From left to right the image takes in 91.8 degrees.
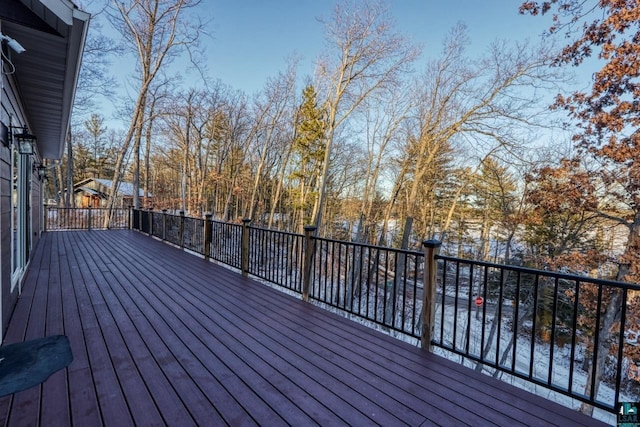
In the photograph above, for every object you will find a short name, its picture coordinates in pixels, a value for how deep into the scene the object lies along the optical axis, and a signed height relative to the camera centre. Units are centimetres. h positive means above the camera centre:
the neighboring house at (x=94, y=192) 2411 +29
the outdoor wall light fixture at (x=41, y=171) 727 +56
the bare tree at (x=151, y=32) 1159 +648
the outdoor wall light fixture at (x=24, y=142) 360 +64
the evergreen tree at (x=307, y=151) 1507 +282
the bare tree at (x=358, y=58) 1017 +517
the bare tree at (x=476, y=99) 857 +346
